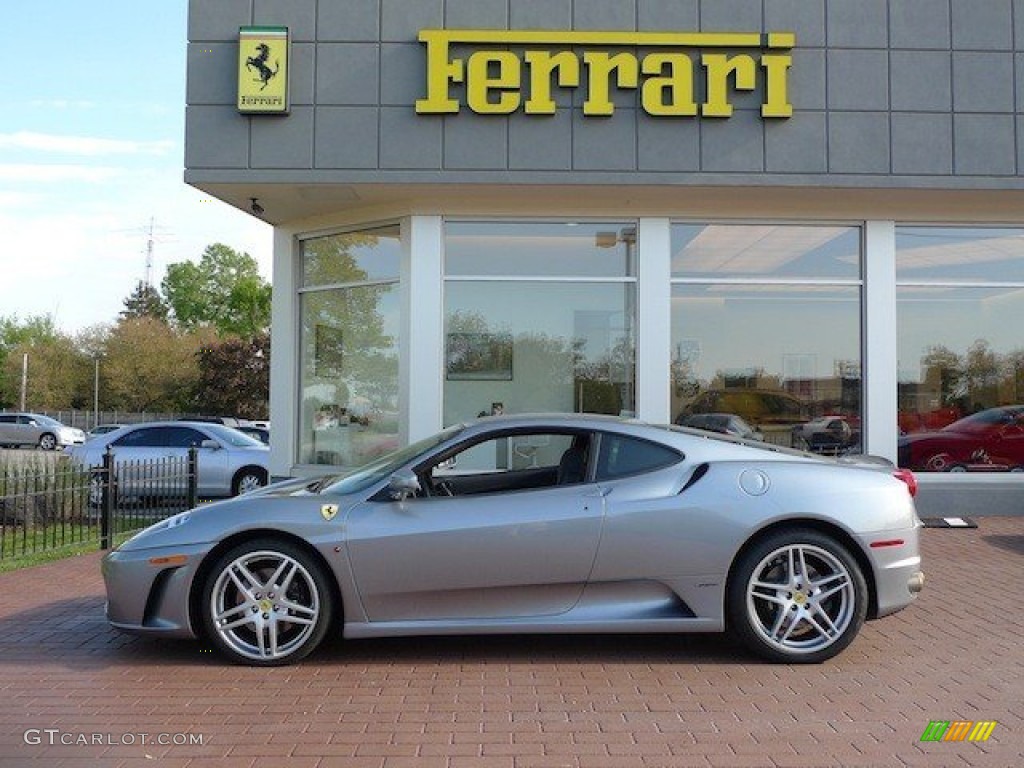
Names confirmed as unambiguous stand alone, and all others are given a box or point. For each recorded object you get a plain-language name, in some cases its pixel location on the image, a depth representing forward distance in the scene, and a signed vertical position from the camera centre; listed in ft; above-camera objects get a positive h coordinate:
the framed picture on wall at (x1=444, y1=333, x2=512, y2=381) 39.60 +1.68
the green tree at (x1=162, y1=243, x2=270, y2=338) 337.17 +38.18
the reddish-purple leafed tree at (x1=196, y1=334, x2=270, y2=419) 183.52 +3.82
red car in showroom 39.91 -1.70
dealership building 36.22 +7.36
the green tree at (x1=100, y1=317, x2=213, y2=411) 210.59 +6.34
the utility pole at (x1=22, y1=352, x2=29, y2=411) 219.43 +5.67
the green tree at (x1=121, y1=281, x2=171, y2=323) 330.13 +30.95
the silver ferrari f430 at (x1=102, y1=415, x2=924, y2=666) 18.74 -2.97
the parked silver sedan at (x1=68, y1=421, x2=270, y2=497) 52.01 -2.59
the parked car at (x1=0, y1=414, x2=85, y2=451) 136.46 -4.70
